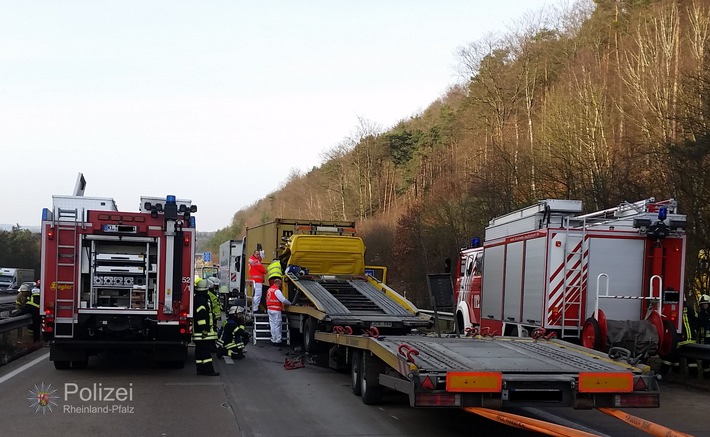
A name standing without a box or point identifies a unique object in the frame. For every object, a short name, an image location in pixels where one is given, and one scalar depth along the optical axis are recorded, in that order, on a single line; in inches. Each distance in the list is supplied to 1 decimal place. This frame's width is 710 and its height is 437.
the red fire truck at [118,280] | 486.0
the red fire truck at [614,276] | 488.4
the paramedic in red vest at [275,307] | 647.8
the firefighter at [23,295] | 721.6
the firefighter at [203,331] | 494.3
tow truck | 282.5
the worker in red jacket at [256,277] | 745.6
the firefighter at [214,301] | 529.3
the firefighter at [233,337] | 581.3
